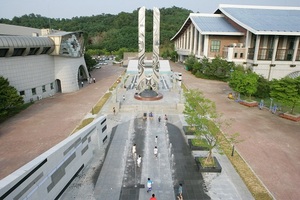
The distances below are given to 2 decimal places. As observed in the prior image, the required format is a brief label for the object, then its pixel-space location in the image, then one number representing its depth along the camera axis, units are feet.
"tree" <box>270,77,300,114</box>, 90.53
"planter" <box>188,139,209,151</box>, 64.11
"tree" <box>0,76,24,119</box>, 83.30
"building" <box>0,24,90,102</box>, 99.27
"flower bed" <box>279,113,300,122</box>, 89.86
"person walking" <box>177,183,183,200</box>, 43.50
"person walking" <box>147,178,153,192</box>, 46.05
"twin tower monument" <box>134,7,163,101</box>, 106.11
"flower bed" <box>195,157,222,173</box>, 53.36
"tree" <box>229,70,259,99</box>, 108.58
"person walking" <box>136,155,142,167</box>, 55.57
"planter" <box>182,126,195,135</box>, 73.97
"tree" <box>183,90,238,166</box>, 56.70
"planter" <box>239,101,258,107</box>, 108.47
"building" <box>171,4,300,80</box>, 157.89
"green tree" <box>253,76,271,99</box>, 121.90
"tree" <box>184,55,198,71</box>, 212.27
